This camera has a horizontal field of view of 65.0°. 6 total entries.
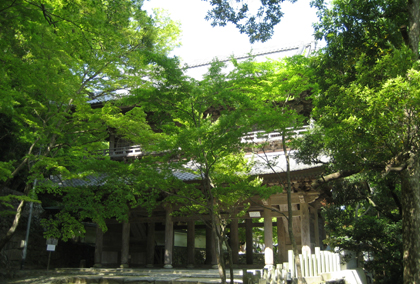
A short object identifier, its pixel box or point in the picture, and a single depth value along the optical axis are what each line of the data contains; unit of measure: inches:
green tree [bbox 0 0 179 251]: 284.2
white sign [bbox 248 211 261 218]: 516.1
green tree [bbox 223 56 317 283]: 353.7
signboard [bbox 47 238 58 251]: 532.7
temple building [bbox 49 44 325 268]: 467.2
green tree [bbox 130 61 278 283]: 311.6
